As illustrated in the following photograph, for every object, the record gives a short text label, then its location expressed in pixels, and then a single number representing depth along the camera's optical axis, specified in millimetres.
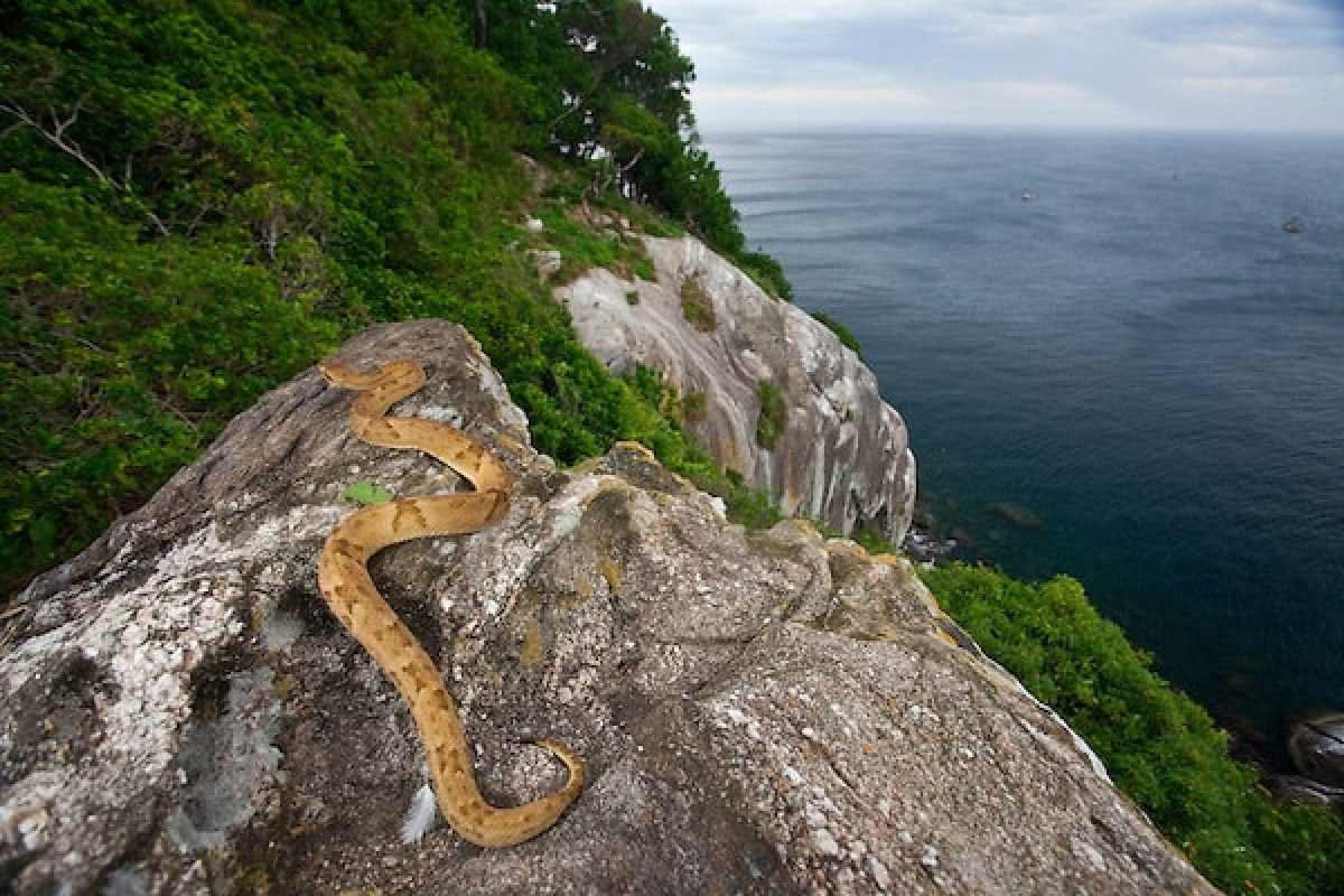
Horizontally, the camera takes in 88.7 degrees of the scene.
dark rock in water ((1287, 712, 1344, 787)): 26656
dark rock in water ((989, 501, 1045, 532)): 41438
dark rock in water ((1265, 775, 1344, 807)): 25172
